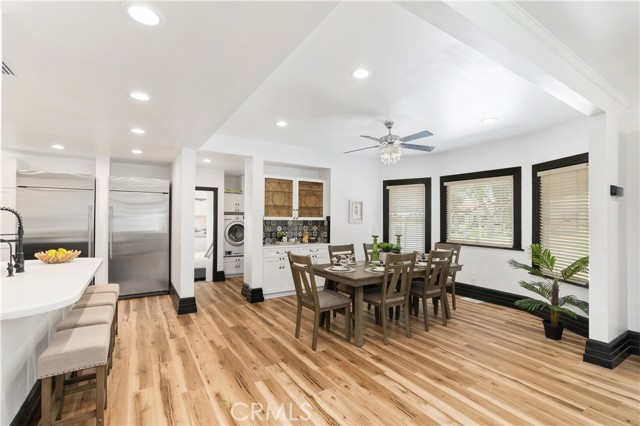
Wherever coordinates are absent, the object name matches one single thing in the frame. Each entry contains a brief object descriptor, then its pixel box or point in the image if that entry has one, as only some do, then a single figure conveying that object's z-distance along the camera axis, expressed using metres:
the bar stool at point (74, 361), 1.70
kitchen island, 1.45
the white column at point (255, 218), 5.04
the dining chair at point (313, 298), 3.19
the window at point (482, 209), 4.82
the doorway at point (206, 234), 6.52
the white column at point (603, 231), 2.86
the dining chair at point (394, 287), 3.32
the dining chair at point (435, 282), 3.70
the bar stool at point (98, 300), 2.55
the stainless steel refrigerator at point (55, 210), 4.48
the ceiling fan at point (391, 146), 3.81
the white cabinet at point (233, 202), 6.84
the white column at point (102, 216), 5.05
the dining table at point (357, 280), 3.26
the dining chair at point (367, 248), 4.96
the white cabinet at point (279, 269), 5.20
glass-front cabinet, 5.48
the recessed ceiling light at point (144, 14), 1.46
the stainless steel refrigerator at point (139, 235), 5.11
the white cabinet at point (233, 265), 6.84
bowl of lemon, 2.64
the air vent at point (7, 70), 2.01
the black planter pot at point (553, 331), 3.44
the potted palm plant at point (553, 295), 3.36
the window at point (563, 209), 3.78
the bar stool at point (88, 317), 2.12
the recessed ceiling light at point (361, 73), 2.63
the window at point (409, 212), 5.92
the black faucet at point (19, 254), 2.07
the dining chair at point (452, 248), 4.43
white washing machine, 6.80
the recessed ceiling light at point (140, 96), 2.45
